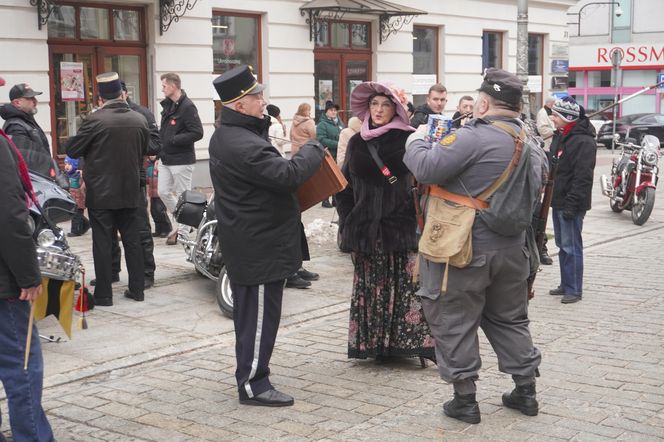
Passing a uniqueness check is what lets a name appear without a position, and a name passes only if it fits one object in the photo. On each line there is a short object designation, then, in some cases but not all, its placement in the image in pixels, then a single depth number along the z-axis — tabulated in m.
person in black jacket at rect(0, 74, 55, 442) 4.25
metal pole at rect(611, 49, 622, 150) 27.81
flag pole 4.41
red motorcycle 13.58
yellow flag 5.36
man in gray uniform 4.89
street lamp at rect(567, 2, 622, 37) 46.49
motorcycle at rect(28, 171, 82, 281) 6.00
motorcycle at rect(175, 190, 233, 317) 7.70
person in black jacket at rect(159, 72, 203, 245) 10.59
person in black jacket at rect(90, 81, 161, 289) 8.56
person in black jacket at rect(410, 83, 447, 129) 10.19
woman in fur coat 5.93
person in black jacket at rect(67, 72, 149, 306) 7.88
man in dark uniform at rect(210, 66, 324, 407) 5.20
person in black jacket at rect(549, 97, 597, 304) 8.20
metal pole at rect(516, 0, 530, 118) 13.72
